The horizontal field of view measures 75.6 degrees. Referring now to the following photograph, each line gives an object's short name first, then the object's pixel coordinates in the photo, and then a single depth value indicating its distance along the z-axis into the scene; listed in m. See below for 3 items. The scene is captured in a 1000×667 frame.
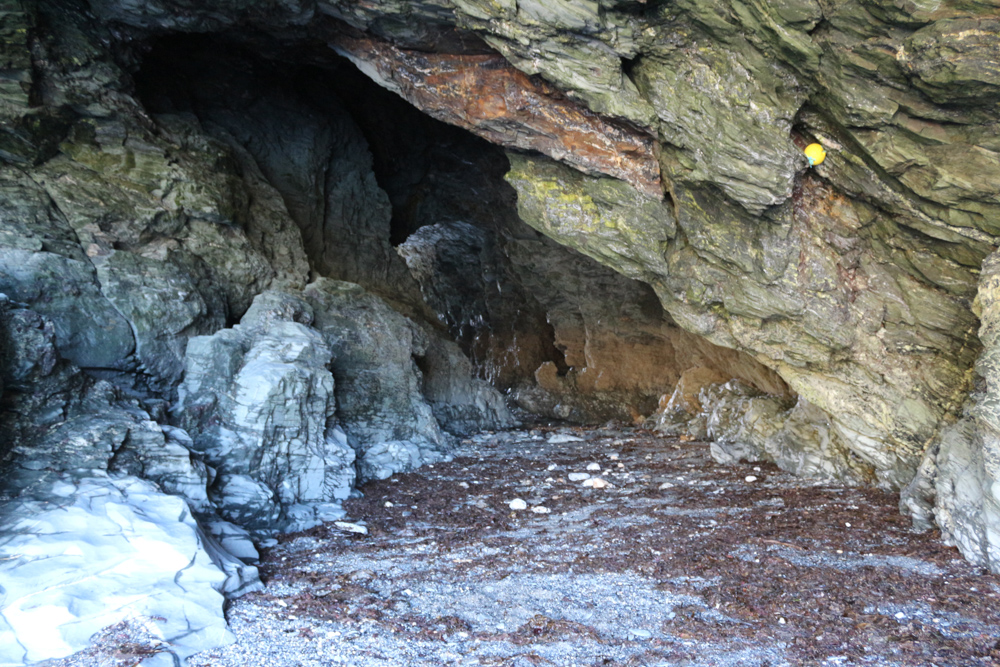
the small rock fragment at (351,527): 6.93
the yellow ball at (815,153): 6.36
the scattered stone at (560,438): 12.77
